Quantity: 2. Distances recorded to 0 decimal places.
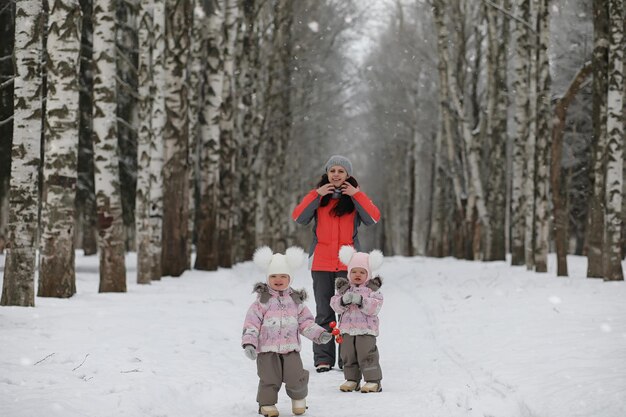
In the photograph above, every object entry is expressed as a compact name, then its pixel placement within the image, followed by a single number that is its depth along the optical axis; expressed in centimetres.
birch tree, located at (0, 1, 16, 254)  1560
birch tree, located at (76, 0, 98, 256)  1759
